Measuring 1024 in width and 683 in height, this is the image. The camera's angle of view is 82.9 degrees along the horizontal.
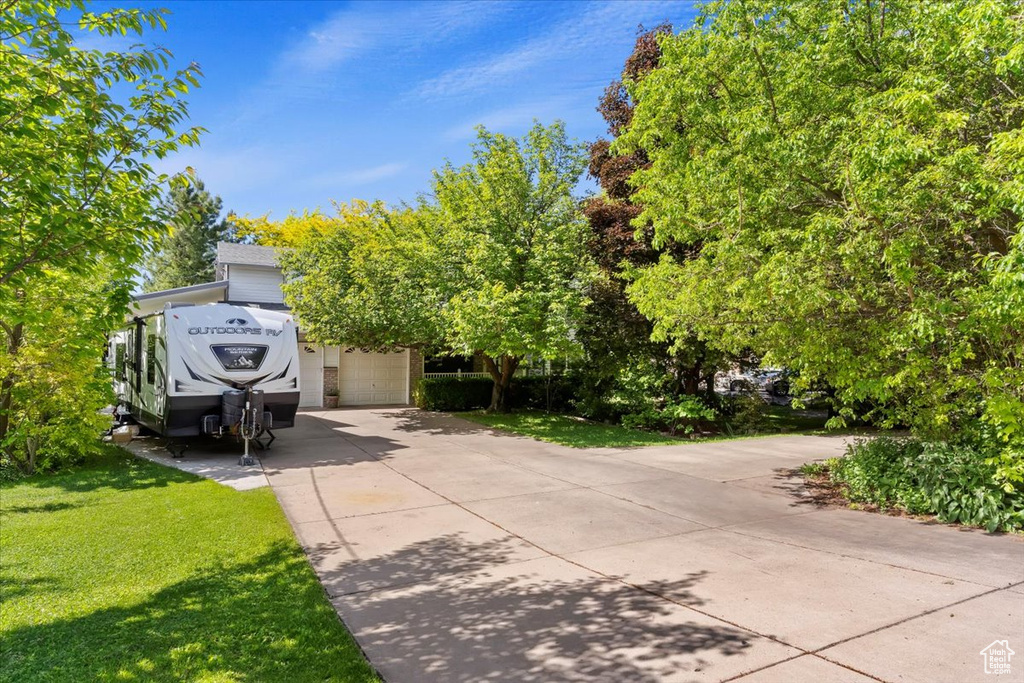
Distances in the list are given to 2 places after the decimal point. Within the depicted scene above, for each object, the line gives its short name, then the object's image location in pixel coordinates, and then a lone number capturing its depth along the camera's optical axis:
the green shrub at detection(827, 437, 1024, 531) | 6.32
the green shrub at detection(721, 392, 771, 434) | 15.98
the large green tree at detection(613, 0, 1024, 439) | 5.55
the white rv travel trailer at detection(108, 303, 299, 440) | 10.38
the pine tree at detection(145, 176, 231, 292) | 41.78
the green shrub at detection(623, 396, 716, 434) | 14.66
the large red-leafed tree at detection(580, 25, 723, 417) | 14.20
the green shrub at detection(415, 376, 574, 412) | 19.34
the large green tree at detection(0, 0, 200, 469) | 4.03
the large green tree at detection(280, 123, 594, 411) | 13.03
